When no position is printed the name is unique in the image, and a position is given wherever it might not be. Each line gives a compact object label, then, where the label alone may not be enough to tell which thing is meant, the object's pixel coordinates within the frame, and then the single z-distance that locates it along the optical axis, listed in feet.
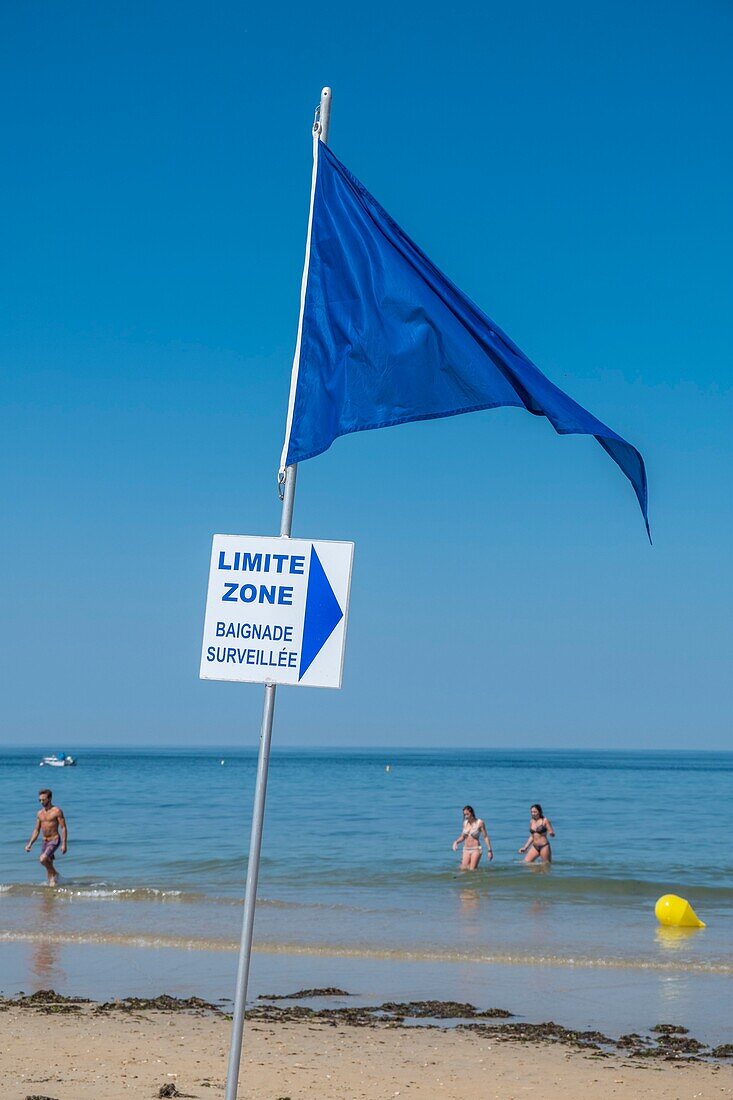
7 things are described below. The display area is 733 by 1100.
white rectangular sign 17.16
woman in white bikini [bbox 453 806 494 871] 79.66
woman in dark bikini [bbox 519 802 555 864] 80.94
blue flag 19.34
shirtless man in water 70.23
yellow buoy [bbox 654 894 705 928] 55.83
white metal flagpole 17.03
